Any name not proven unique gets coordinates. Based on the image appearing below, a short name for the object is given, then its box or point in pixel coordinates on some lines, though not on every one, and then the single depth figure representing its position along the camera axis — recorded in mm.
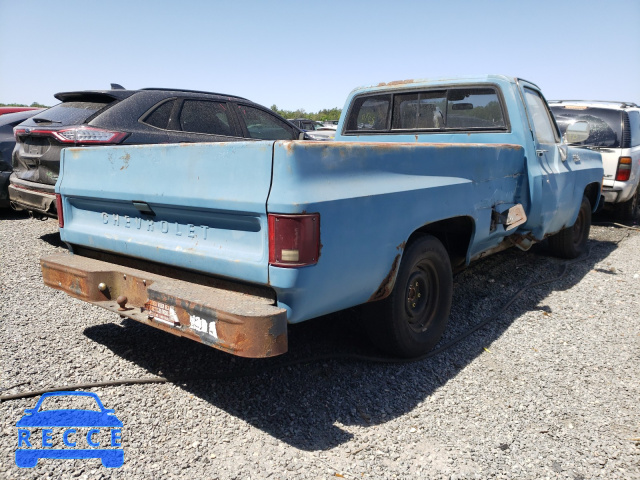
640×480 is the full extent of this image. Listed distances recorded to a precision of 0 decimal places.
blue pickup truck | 2254
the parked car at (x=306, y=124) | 15098
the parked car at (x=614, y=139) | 7406
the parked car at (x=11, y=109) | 8812
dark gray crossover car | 5035
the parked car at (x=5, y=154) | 6867
